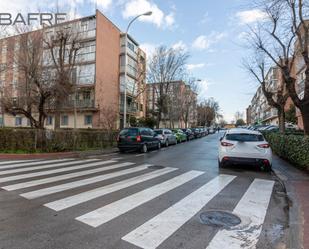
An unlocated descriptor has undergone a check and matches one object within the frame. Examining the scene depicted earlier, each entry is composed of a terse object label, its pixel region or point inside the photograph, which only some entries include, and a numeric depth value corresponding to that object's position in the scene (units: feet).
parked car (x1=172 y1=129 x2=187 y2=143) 92.89
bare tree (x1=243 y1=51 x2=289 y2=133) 70.78
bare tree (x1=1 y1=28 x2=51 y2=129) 60.18
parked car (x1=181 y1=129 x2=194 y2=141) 110.93
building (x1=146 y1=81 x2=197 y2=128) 121.08
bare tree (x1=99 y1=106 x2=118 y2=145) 76.54
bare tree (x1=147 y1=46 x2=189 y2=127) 110.42
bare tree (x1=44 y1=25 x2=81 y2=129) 63.16
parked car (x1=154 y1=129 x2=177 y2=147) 72.06
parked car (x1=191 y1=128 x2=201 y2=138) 129.02
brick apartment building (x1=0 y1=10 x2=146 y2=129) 108.44
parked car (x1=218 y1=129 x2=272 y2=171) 32.36
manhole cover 14.93
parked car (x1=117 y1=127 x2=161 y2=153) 55.21
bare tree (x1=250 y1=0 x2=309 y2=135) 40.96
